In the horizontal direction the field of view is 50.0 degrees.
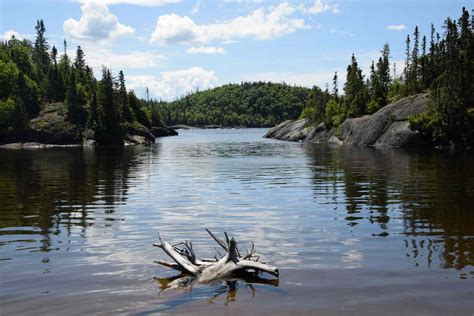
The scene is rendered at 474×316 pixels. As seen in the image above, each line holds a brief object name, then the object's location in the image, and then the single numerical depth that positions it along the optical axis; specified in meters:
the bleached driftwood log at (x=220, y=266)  12.57
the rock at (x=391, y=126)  91.69
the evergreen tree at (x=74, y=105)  129.50
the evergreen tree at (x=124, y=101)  146.20
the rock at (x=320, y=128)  133.12
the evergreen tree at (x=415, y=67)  119.25
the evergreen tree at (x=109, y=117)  124.69
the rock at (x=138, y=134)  129.19
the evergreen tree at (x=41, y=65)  180.98
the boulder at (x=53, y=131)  121.31
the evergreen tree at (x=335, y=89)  160.38
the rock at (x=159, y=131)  192.27
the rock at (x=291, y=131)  143.00
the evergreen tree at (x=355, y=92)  122.25
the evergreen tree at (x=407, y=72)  123.43
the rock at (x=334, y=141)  111.78
